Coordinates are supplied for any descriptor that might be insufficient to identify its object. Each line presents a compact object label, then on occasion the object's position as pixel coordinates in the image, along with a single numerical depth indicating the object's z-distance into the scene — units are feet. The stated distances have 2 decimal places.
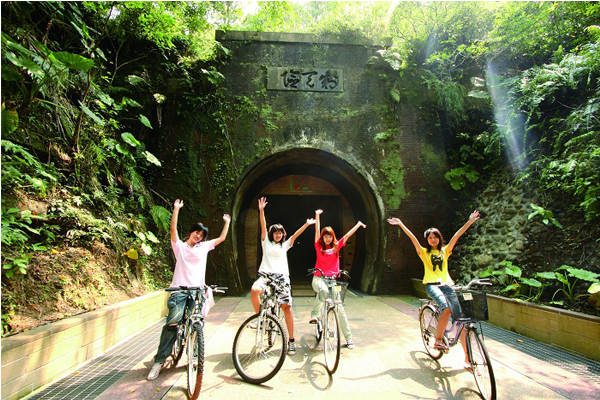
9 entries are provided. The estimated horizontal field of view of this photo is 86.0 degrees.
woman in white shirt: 12.96
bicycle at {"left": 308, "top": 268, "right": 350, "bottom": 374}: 11.65
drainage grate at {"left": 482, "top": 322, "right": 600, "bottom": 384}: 12.01
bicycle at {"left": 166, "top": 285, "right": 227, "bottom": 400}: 9.70
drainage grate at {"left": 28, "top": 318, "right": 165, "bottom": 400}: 10.00
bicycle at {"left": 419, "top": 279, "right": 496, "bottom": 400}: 9.79
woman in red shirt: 14.24
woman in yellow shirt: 12.02
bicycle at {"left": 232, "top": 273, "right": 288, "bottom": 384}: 10.96
